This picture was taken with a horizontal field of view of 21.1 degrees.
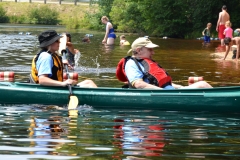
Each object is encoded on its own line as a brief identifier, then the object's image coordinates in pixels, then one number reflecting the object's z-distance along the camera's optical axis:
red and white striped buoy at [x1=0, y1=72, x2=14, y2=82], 11.34
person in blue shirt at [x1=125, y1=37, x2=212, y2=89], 9.90
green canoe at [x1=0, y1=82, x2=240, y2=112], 10.02
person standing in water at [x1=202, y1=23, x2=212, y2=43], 32.14
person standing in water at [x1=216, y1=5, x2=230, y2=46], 27.39
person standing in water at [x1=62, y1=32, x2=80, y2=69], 15.53
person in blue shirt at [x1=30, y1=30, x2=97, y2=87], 10.13
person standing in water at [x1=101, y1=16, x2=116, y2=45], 25.96
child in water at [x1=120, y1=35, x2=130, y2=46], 29.14
